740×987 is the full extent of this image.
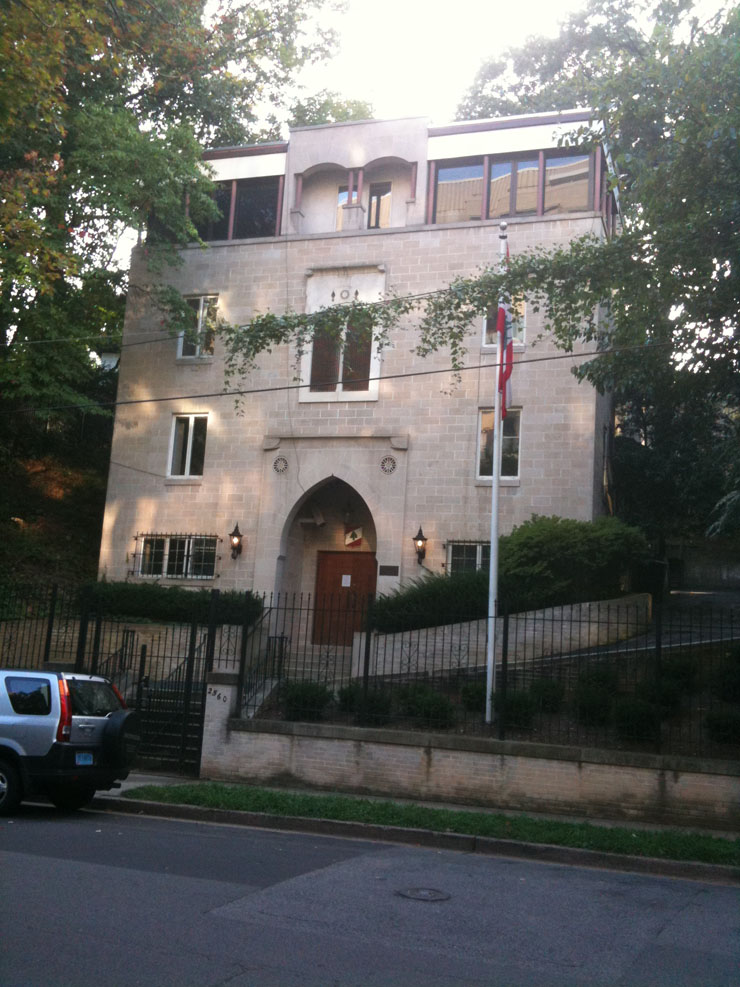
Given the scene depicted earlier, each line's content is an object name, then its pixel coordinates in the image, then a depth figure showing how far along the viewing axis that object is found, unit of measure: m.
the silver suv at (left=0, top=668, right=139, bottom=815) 11.13
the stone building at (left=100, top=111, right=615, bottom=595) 22.58
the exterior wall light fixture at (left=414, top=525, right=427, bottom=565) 22.42
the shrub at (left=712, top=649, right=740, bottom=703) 13.83
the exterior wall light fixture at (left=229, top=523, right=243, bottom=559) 23.72
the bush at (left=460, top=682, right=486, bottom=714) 14.82
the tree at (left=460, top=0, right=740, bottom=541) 13.41
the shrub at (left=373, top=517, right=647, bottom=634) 18.92
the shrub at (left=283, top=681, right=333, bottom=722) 15.01
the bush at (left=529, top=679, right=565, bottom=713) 14.24
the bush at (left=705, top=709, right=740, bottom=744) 13.02
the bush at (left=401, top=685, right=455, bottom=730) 14.46
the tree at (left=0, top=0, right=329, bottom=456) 18.42
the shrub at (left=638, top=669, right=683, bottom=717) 13.94
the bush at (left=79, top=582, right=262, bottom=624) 20.91
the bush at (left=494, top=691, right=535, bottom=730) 14.05
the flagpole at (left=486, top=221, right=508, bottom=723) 14.54
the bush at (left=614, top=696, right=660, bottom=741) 13.34
